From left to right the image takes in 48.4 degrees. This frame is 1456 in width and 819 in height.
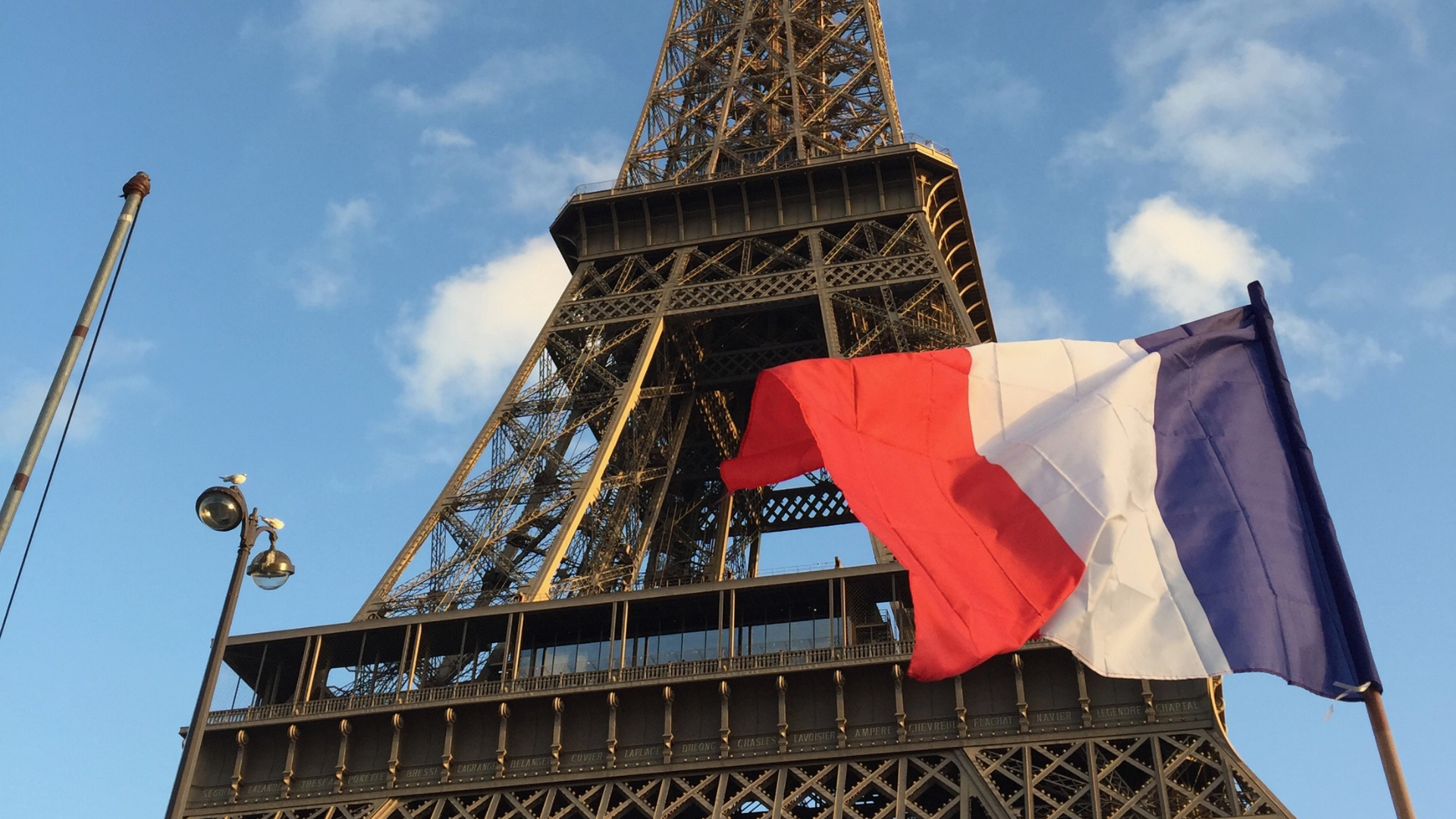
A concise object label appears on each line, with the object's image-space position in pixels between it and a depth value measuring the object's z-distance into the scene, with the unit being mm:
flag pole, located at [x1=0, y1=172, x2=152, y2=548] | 16062
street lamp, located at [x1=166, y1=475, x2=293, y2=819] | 16125
